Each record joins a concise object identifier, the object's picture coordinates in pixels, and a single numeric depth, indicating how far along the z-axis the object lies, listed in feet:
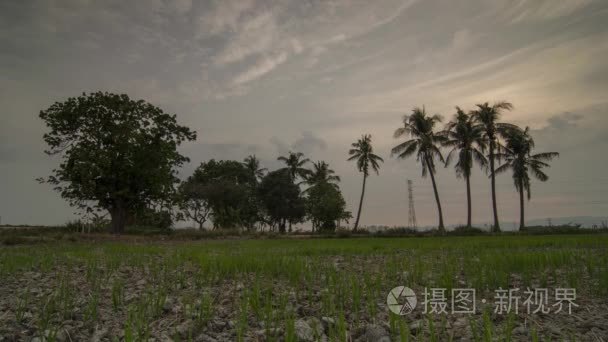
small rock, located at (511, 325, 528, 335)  11.98
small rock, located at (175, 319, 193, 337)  12.25
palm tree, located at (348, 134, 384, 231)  175.22
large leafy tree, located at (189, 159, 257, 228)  191.83
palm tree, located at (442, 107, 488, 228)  139.95
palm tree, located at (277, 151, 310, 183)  219.20
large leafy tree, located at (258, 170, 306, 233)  201.87
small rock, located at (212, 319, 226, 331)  12.85
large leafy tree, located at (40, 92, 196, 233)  92.63
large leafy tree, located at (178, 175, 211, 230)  193.88
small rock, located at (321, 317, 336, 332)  12.56
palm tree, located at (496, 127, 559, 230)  146.10
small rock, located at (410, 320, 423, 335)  12.01
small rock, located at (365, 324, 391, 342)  11.05
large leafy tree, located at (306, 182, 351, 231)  177.88
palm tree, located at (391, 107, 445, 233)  140.15
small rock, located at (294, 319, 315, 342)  11.43
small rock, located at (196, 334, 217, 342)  11.59
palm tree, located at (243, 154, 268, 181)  240.65
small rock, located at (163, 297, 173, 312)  14.86
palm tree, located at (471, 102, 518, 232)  142.10
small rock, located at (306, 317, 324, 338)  12.15
